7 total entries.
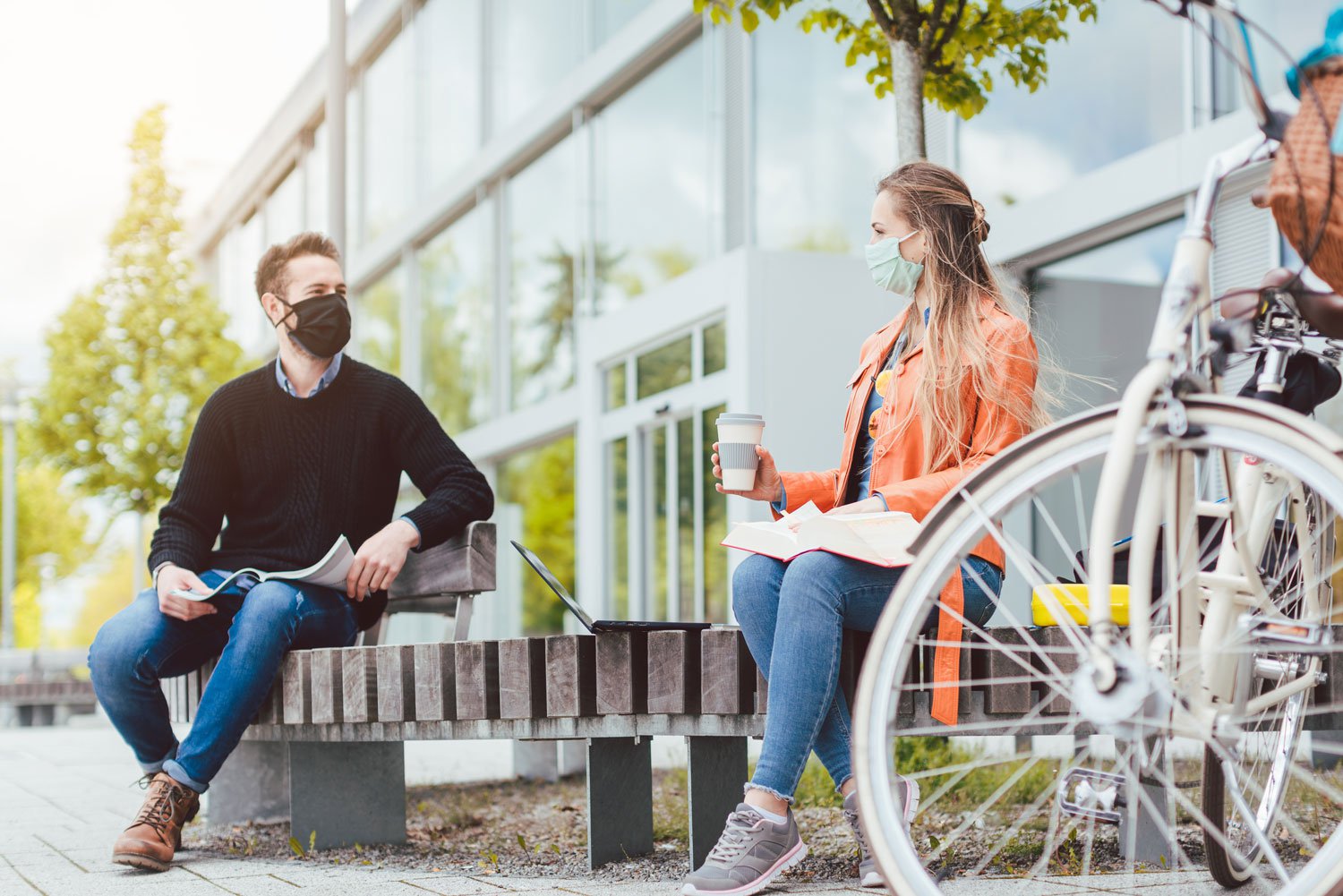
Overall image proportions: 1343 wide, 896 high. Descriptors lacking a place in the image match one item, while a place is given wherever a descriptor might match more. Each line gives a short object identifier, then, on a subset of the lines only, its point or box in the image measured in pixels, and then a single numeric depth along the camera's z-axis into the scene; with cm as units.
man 375
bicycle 183
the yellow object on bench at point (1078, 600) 215
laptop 296
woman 261
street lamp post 2502
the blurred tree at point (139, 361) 1975
